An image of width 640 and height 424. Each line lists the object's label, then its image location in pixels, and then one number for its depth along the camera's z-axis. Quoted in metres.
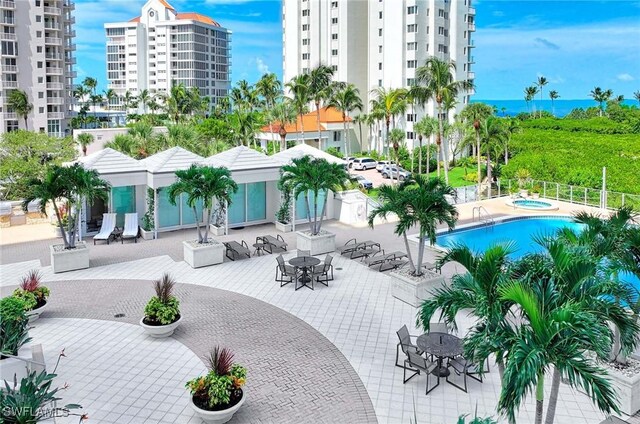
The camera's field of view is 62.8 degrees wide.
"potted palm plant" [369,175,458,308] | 13.75
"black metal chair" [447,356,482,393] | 9.95
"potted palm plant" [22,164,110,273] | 16.27
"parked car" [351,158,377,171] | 51.44
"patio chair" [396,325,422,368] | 10.58
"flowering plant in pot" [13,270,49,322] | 12.79
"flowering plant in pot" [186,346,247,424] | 8.65
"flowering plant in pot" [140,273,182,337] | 12.09
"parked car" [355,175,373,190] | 38.55
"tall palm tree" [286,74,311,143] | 47.50
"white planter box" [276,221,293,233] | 23.03
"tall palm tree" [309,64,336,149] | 50.78
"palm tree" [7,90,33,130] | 61.41
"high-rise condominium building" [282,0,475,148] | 58.88
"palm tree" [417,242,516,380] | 6.34
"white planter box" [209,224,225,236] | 22.36
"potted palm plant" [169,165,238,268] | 17.42
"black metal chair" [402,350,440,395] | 9.91
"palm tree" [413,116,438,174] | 45.69
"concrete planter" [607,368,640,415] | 9.06
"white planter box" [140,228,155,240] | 21.45
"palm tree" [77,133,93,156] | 45.50
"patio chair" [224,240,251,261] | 18.69
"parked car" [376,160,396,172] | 49.07
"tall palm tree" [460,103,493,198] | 34.47
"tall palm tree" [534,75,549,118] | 117.81
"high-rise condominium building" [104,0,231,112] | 128.75
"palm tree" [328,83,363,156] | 50.53
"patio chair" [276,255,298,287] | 15.83
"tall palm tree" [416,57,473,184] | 35.44
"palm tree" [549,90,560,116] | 120.50
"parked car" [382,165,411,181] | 46.08
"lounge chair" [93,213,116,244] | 20.59
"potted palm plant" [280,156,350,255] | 18.48
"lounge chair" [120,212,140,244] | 21.06
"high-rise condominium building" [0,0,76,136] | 64.76
